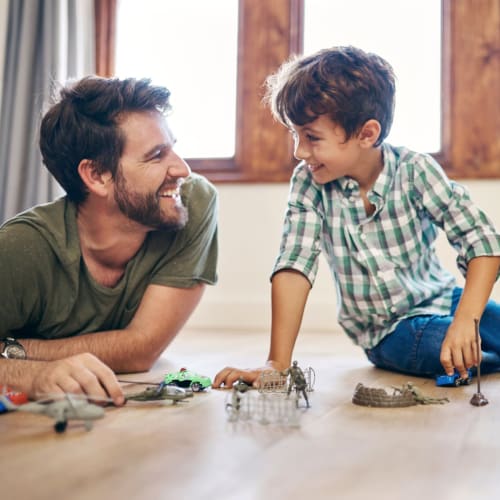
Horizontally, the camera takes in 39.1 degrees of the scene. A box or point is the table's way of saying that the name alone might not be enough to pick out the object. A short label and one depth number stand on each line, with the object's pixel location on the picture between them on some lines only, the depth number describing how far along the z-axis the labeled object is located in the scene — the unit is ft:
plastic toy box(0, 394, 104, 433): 3.25
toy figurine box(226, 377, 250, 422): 3.71
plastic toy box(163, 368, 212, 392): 4.60
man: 5.28
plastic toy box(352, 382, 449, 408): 4.01
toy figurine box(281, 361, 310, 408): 3.92
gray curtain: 10.66
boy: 5.31
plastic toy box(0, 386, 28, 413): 3.77
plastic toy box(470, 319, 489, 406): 4.13
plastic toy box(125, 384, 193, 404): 4.02
